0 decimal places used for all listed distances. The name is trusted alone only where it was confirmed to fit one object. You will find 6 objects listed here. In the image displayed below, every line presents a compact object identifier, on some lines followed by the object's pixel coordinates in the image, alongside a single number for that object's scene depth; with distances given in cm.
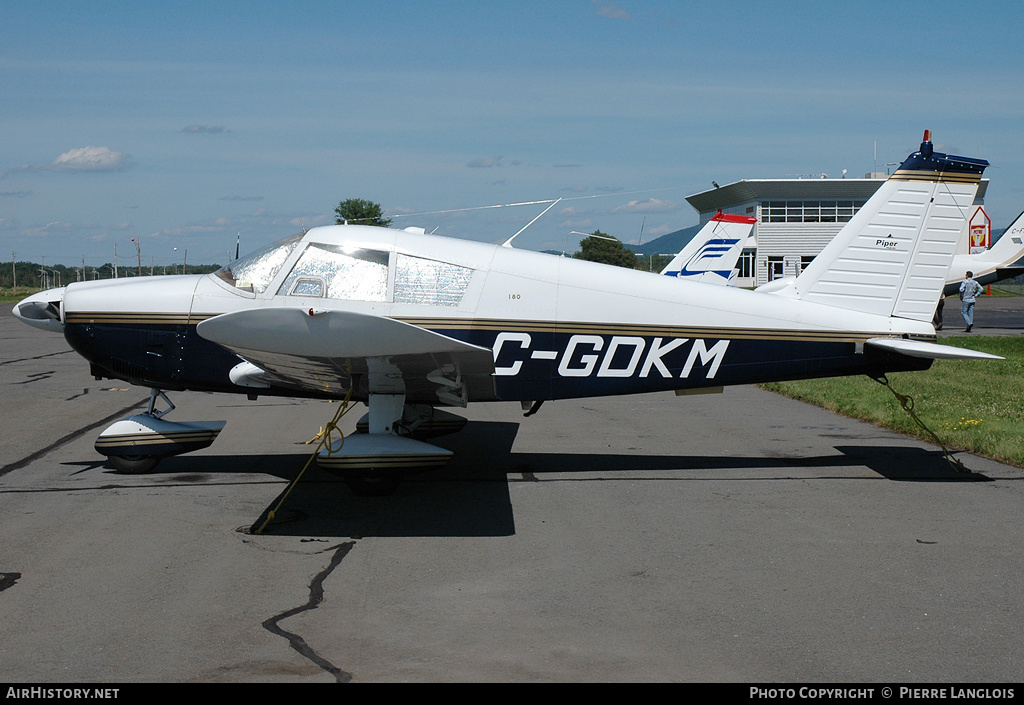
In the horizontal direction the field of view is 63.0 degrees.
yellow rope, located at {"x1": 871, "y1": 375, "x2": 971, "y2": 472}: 806
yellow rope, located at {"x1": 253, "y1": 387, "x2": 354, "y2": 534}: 664
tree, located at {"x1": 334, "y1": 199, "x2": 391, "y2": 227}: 9281
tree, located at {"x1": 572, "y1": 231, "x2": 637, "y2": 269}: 6284
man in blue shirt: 2616
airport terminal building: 7456
